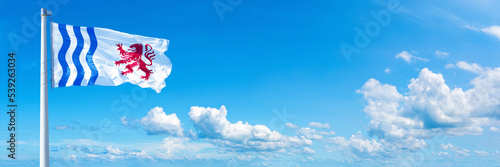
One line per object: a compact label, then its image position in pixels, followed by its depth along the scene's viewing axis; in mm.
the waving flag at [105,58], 24891
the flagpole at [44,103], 23031
